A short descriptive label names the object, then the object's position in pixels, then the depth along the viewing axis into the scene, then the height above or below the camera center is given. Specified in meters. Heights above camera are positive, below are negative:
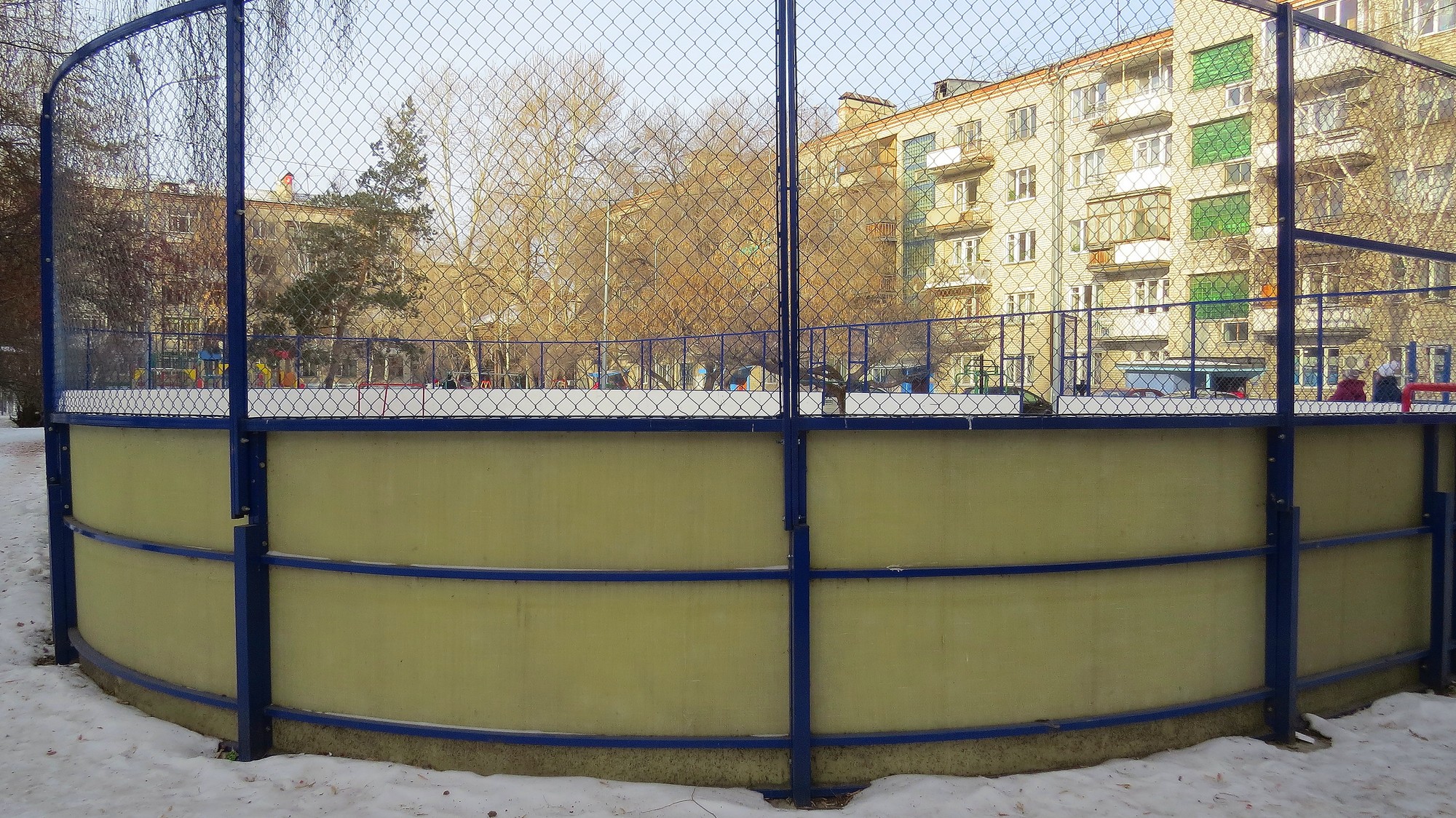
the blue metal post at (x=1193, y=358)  6.77 +0.19
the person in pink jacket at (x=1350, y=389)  7.77 -0.08
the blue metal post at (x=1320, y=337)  6.87 +0.36
